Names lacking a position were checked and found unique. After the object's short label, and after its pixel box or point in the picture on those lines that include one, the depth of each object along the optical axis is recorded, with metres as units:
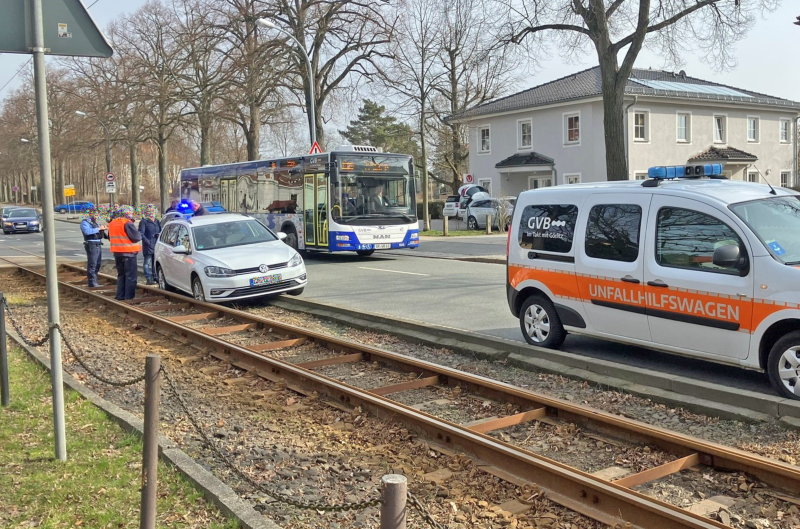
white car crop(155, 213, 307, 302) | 13.12
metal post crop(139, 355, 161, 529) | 3.77
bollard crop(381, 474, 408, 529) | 2.52
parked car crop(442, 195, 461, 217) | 43.00
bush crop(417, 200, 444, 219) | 51.48
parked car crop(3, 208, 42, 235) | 47.34
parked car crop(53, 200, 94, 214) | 67.93
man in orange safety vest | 14.03
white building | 38.59
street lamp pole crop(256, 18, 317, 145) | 28.22
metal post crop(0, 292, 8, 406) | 6.71
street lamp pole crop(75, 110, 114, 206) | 39.33
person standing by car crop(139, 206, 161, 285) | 17.38
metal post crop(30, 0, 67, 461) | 4.82
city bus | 21.25
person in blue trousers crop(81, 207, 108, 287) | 16.20
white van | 6.60
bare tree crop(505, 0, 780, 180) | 19.53
